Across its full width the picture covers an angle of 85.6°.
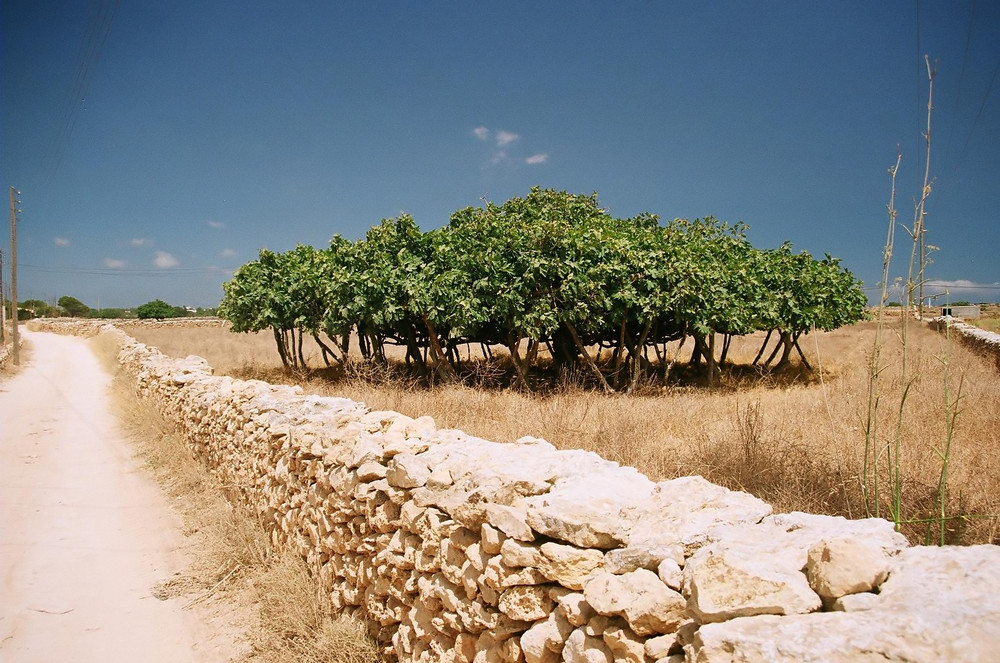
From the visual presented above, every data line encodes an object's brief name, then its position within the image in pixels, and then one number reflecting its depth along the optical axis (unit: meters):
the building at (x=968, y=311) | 35.75
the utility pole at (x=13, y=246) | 22.47
